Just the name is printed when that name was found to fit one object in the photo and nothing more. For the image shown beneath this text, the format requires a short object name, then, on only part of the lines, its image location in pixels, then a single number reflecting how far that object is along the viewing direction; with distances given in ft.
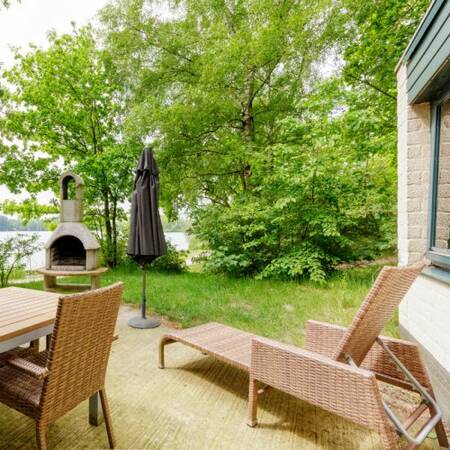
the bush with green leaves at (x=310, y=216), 18.92
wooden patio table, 5.71
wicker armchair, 4.93
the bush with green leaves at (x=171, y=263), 27.35
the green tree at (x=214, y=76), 22.67
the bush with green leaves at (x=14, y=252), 20.98
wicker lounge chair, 5.00
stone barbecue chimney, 18.39
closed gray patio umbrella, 13.15
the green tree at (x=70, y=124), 26.05
